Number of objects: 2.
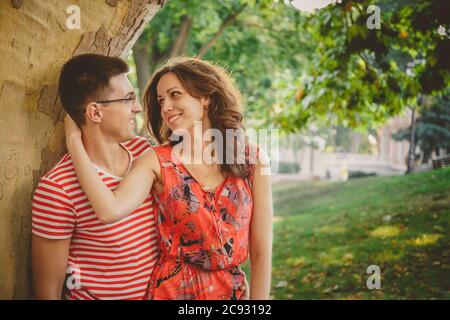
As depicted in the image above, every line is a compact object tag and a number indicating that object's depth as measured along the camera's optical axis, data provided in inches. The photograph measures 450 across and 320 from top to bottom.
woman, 79.1
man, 76.2
